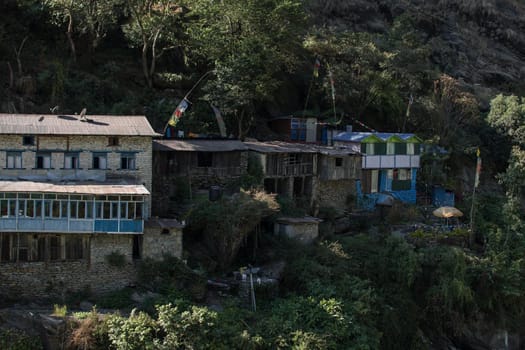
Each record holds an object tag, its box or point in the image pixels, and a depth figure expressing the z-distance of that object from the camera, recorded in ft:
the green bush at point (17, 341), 90.04
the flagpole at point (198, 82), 155.84
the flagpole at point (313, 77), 165.58
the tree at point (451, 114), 172.76
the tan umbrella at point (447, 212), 142.50
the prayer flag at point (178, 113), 132.05
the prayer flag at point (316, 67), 165.05
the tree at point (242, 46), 149.69
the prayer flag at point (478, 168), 147.30
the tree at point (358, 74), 169.07
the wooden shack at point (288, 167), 137.08
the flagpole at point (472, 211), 141.90
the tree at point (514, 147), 147.02
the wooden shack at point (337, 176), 144.66
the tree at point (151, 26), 157.69
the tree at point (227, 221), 114.52
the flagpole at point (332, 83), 164.09
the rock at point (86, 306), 101.71
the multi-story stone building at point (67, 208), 103.09
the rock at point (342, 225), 138.62
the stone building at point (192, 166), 126.62
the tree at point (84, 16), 153.28
